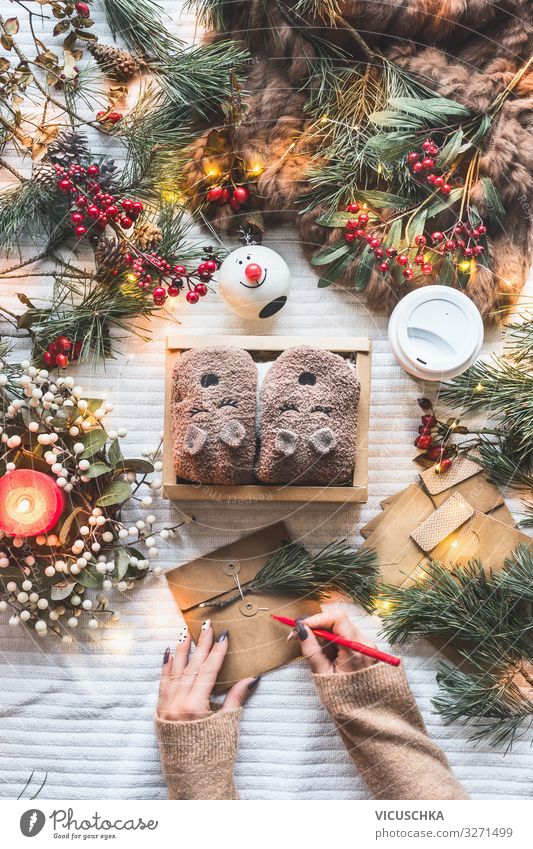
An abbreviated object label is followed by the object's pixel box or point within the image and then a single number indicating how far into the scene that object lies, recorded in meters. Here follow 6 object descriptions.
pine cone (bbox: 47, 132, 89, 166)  0.80
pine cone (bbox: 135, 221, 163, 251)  0.80
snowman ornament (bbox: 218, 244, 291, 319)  0.76
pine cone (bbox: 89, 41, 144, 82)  0.82
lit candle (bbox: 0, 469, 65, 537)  0.73
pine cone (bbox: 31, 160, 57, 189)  0.81
